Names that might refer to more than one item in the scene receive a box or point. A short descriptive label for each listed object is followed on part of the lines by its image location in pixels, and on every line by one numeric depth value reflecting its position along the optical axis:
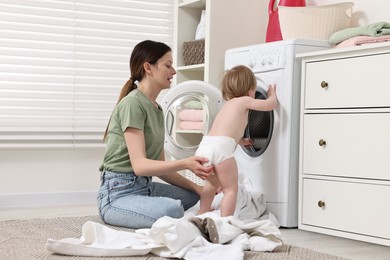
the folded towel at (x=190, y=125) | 3.57
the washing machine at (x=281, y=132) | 2.95
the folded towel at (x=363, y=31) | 2.78
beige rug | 2.09
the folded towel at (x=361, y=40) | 2.65
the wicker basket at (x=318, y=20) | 3.11
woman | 2.63
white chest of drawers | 2.50
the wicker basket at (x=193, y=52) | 3.82
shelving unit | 3.65
